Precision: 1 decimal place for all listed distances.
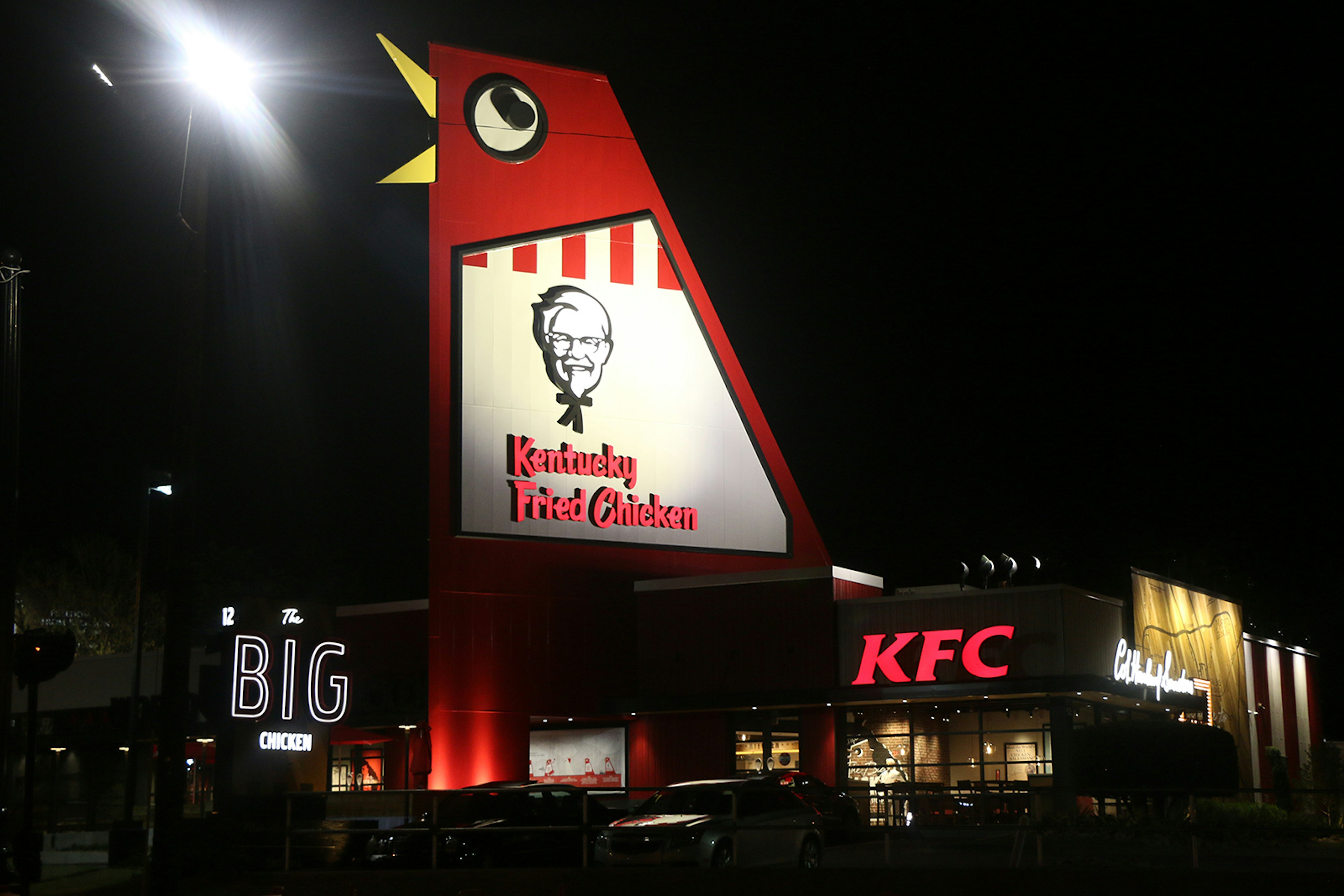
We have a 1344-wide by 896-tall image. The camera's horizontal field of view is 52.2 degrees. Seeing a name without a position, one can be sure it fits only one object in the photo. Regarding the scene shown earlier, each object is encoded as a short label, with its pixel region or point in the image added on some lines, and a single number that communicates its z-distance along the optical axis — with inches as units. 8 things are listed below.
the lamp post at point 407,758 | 1359.5
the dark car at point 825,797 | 946.7
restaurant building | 1242.6
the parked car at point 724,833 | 721.0
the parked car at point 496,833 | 773.3
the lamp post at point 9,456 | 824.9
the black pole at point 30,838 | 650.2
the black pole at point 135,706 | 1131.3
